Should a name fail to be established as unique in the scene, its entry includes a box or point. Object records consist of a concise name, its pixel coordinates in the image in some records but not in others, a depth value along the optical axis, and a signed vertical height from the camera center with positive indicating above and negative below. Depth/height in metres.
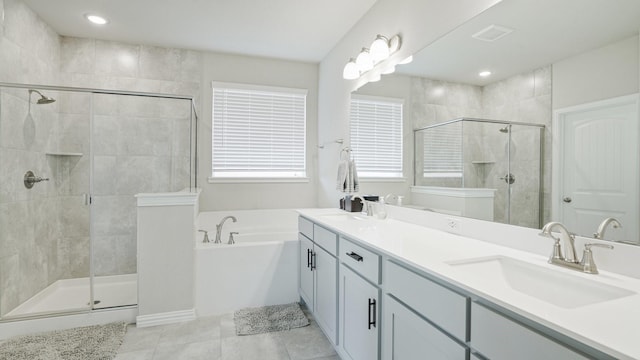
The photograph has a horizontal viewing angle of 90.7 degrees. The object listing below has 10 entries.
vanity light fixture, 2.32 +0.95
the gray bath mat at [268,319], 2.45 -1.16
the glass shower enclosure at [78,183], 2.50 -0.06
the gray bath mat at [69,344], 2.07 -1.17
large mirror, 1.07 +0.32
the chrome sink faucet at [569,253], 1.08 -0.27
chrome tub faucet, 3.16 -0.55
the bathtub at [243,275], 2.71 -0.87
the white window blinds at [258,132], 3.68 +0.56
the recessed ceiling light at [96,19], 2.86 +1.45
